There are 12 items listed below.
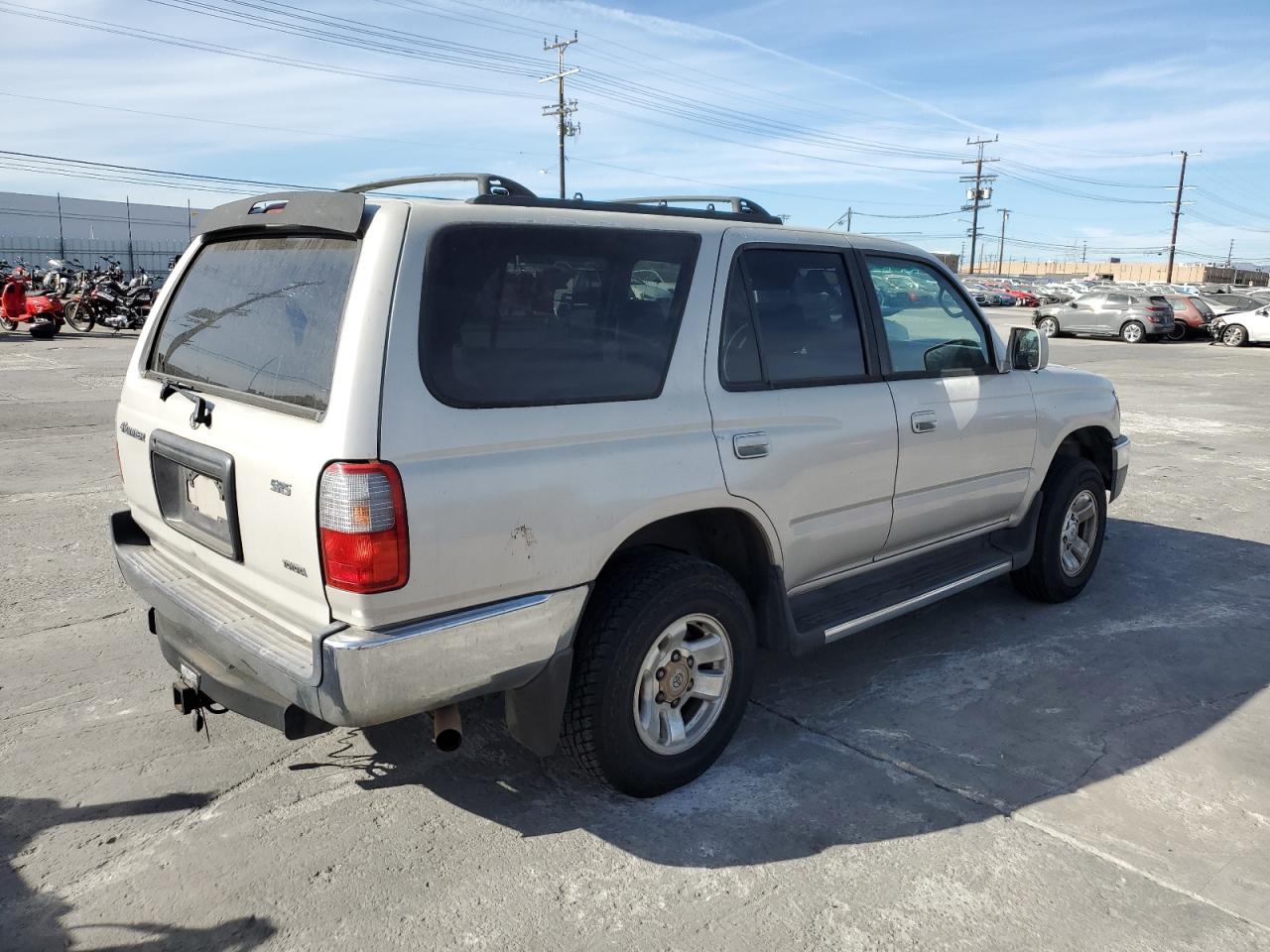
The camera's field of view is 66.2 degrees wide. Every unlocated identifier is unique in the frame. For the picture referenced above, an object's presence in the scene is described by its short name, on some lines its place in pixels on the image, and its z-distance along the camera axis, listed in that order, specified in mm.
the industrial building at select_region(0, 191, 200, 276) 40281
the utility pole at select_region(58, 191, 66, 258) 37875
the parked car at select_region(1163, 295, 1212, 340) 29750
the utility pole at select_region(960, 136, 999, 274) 82244
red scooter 19438
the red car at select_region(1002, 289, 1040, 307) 53934
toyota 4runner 2625
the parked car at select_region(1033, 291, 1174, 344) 28609
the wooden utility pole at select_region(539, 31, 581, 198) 51469
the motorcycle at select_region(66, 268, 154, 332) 21312
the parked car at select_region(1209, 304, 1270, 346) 27750
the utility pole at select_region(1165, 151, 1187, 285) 75438
